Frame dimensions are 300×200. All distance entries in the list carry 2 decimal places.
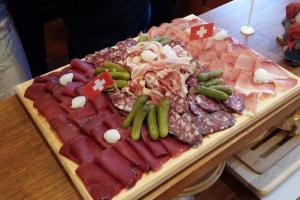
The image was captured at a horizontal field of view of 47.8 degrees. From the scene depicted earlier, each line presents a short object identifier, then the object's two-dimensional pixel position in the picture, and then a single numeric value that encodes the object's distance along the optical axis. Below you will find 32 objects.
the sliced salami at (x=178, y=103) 1.02
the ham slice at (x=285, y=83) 1.17
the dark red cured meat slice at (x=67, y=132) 0.97
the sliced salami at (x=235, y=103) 1.05
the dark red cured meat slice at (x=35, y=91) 1.12
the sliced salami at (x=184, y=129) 0.95
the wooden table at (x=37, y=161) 0.91
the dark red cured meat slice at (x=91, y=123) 0.97
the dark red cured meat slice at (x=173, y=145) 0.93
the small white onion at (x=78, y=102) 1.04
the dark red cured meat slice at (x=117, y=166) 0.86
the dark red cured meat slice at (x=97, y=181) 0.84
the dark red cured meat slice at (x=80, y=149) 0.91
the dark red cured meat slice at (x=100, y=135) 0.94
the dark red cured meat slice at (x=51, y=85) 1.11
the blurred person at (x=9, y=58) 1.54
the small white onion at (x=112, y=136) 0.94
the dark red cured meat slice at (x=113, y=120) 0.98
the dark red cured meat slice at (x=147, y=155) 0.89
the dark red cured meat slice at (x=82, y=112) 1.01
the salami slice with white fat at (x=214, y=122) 0.99
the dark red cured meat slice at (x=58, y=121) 1.00
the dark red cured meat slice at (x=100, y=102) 1.04
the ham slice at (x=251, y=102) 1.07
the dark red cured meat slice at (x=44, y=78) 1.17
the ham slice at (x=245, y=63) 1.20
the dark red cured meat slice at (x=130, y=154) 0.89
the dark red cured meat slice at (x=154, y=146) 0.91
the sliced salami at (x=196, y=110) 1.02
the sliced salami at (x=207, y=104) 1.04
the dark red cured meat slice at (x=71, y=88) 1.09
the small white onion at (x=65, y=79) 1.13
